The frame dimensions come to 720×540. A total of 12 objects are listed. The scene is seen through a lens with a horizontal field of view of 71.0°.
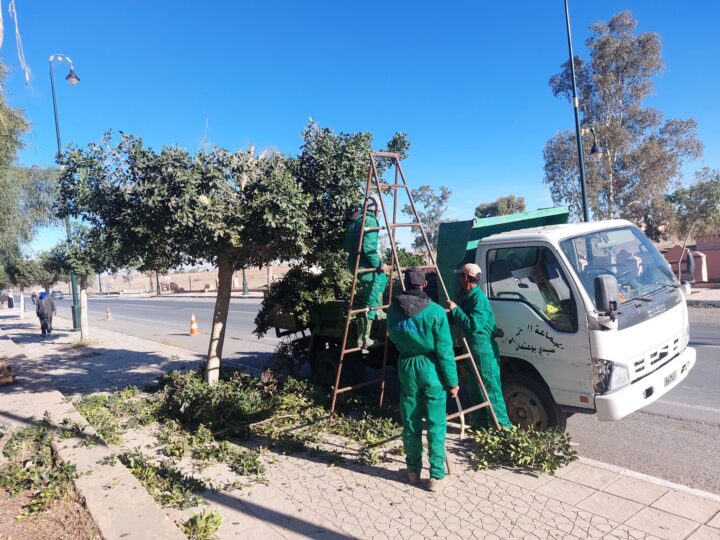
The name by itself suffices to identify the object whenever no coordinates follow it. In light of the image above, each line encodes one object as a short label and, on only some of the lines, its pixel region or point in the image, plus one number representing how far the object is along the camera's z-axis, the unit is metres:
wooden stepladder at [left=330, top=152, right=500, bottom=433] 4.55
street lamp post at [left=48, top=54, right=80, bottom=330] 15.43
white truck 4.07
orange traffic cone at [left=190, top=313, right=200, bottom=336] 16.43
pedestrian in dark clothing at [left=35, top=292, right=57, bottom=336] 17.78
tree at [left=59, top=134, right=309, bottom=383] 5.23
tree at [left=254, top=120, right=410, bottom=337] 6.02
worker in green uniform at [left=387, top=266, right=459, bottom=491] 3.88
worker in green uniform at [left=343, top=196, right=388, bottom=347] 5.37
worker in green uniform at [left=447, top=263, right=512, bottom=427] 4.41
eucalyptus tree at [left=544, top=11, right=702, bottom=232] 25.55
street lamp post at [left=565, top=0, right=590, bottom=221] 13.95
